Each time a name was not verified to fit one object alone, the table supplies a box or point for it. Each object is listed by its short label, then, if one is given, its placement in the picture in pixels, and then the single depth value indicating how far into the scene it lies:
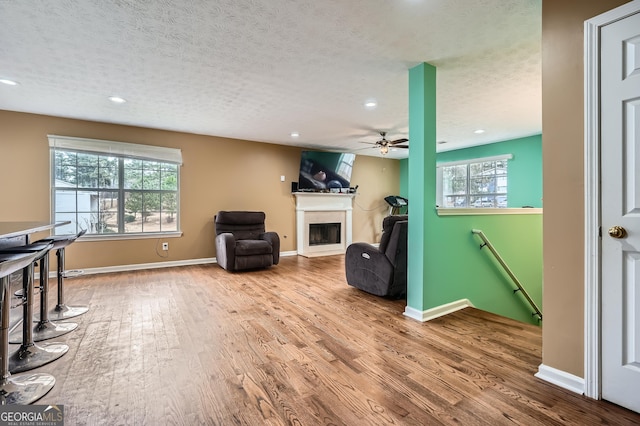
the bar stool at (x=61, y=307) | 2.68
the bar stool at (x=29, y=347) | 1.83
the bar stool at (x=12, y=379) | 1.48
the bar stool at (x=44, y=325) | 2.28
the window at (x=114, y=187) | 4.28
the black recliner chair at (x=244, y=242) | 4.61
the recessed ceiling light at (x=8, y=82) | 2.97
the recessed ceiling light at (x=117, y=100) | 3.45
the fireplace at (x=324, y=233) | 6.53
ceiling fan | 4.79
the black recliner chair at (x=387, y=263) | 3.17
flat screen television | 6.36
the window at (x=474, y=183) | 5.85
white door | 1.41
